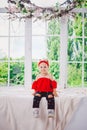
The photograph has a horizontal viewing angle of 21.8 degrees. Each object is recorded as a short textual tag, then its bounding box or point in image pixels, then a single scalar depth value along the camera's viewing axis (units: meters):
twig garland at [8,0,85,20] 2.68
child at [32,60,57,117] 2.45
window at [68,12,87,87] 2.79
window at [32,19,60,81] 2.81
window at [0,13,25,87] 2.84
